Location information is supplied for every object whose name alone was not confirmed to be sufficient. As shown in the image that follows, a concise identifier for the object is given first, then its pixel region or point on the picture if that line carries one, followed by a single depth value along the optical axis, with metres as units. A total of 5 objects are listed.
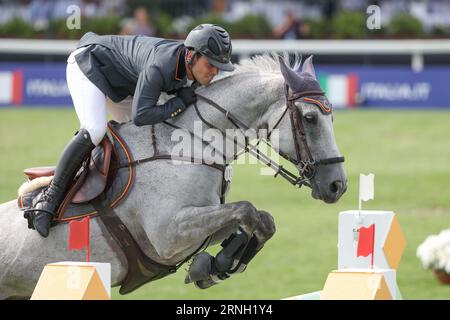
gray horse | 10.16
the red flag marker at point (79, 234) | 9.41
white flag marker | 10.10
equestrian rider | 10.24
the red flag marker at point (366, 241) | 9.58
